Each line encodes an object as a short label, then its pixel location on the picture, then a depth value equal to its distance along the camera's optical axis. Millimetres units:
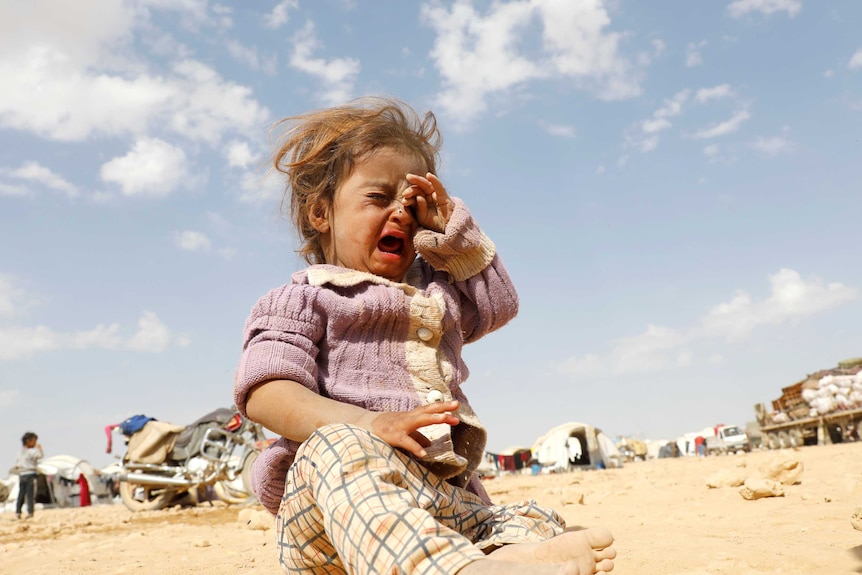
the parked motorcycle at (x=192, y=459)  9922
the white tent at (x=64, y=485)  17672
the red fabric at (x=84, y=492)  17938
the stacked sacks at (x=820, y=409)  13719
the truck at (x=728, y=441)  23719
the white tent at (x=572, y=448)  21891
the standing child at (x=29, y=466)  11719
